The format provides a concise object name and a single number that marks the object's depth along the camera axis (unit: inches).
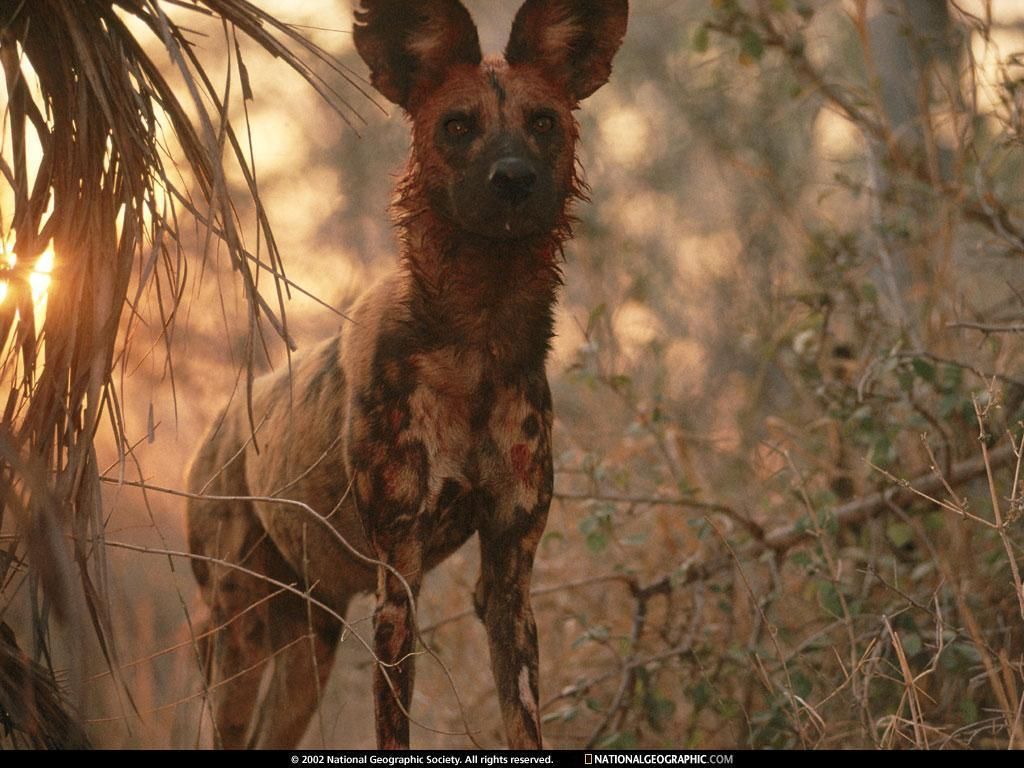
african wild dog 243.1
